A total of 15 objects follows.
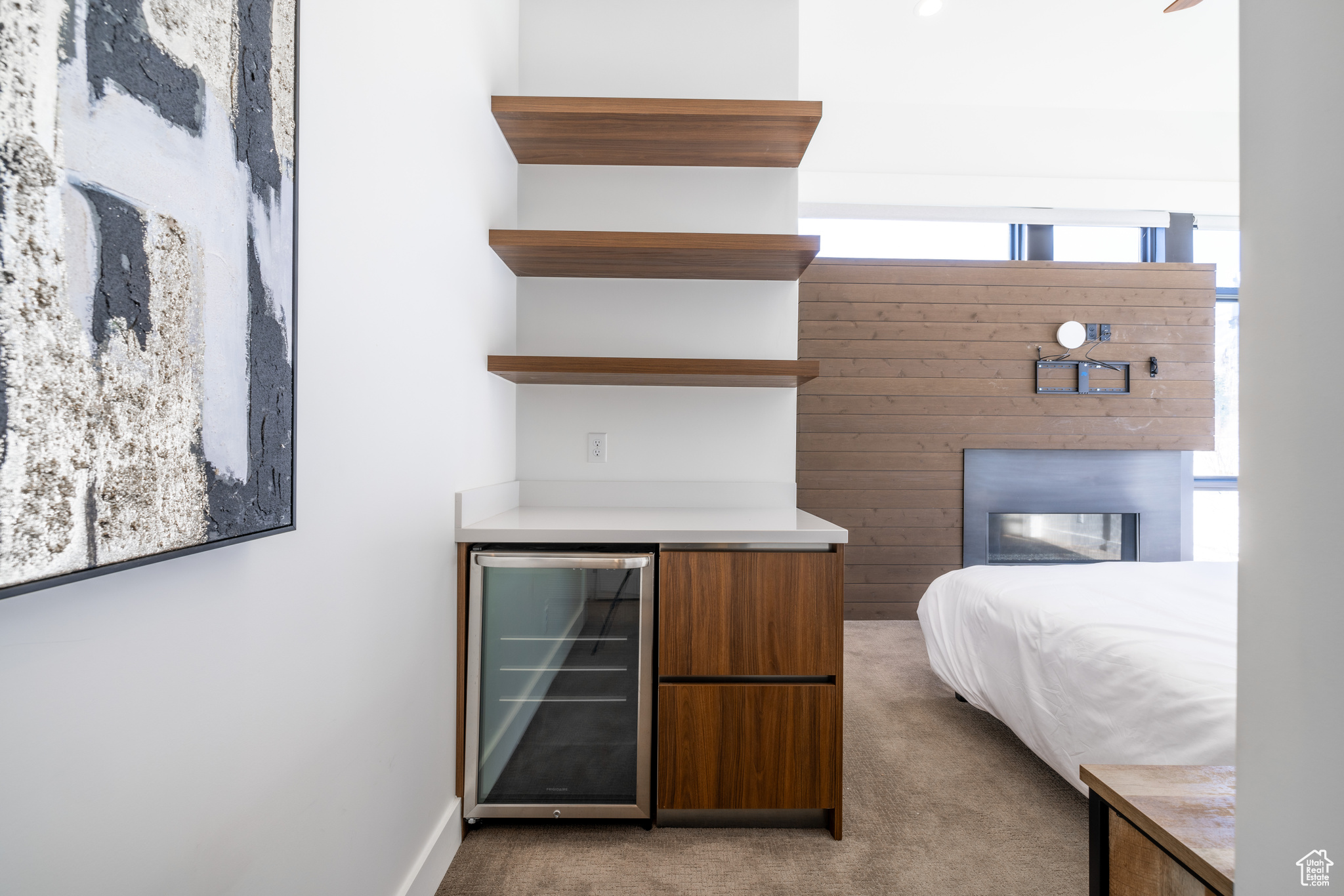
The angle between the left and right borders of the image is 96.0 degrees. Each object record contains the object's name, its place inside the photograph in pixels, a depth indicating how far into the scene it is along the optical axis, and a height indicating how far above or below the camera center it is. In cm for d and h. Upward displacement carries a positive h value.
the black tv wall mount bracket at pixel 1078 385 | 403 +46
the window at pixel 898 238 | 411 +145
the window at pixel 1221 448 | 425 +5
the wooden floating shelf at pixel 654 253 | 197 +66
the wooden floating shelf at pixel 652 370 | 198 +26
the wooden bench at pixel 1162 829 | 72 -49
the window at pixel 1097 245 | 421 +147
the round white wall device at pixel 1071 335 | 399 +78
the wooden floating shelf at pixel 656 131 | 196 +109
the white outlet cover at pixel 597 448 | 237 +0
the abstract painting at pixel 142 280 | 49 +16
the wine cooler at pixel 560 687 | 171 -68
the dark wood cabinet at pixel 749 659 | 171 -59
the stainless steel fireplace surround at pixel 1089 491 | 403 -25
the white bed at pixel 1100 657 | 147 -60
